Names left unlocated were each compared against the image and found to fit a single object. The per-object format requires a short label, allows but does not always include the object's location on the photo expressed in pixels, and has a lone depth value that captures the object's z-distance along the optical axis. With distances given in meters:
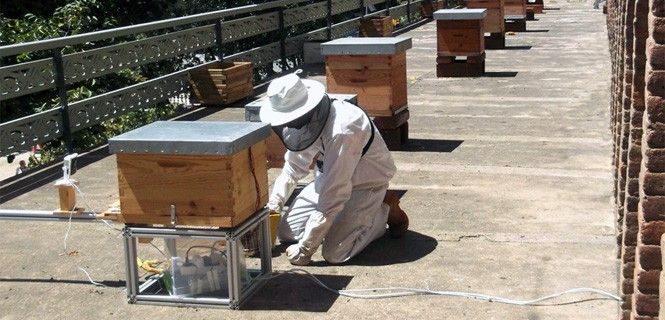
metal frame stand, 6.34
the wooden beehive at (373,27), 23.64
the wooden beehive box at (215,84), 14.97
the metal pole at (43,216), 6.91
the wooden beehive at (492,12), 21.77
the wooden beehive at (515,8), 25.97
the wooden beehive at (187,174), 6.18
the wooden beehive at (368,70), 10.91
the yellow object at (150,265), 7.33
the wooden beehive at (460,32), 17.34
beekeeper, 6.87
